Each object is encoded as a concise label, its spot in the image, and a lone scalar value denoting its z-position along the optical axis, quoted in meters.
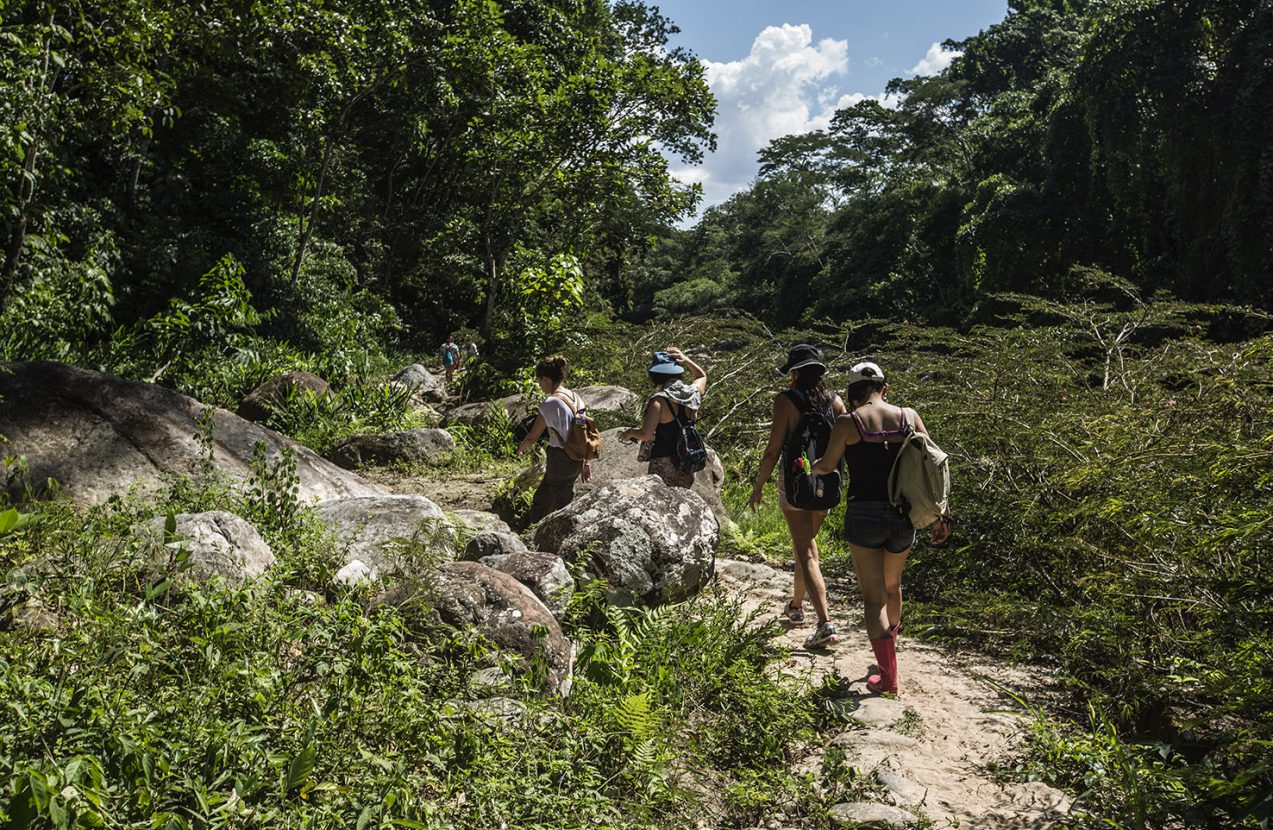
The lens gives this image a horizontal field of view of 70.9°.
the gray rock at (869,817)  3.29
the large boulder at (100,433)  5.54
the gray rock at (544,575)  4.77
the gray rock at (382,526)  5.16
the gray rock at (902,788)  3.60
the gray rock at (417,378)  17.30
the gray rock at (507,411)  12.02
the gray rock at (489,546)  5.56
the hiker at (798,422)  5.50
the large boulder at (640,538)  5.48
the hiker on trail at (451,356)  19.44
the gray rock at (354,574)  4.61
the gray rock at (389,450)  10.30
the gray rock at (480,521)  6.35
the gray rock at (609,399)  11.19
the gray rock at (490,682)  3.61
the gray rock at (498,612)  4.04
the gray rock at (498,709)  3.36
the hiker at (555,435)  6.43
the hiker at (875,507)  4.65
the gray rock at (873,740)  4.11
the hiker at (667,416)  6.24
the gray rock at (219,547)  4.17
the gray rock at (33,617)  3.54
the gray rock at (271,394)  11.21
